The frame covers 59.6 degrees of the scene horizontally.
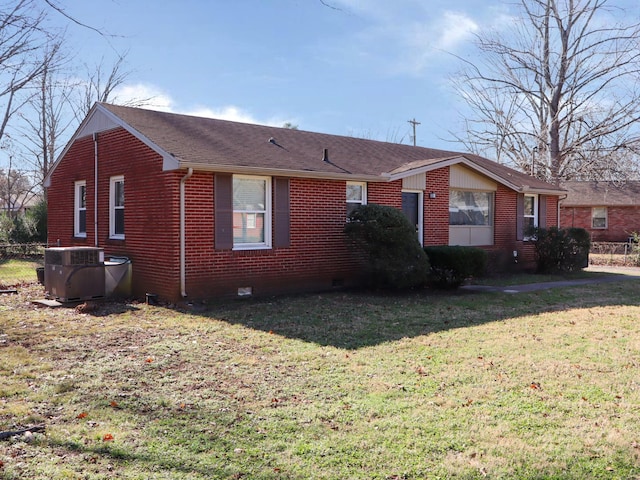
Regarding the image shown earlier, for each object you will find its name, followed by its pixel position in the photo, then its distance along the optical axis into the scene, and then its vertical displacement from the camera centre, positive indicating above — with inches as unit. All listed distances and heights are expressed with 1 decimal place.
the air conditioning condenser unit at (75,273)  424.8 -34.1
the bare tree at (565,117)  984.9 +211.6
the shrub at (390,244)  470.6 -10.8
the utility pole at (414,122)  1812.3 +353.9
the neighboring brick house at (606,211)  1193.4 +48.4
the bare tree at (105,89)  1360.7 +346.4
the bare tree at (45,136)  1346.0 +225.0
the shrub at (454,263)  503.2 -29.0
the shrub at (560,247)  668.7 -17.7
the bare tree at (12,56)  299.1 +213.6
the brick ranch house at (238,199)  436.1 +29.6
